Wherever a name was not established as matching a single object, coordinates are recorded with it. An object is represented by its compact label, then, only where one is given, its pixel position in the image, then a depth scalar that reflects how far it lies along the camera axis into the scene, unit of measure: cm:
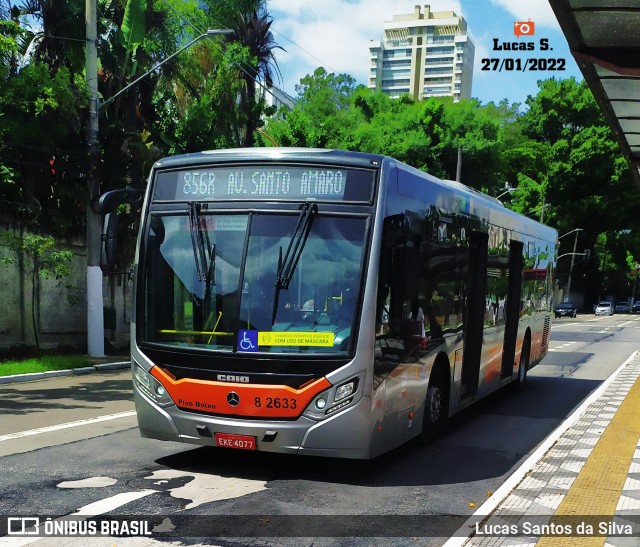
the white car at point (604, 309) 7000
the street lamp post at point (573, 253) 6275
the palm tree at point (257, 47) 3120
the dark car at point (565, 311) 6184
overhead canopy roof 644
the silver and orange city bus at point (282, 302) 664
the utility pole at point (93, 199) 1825
